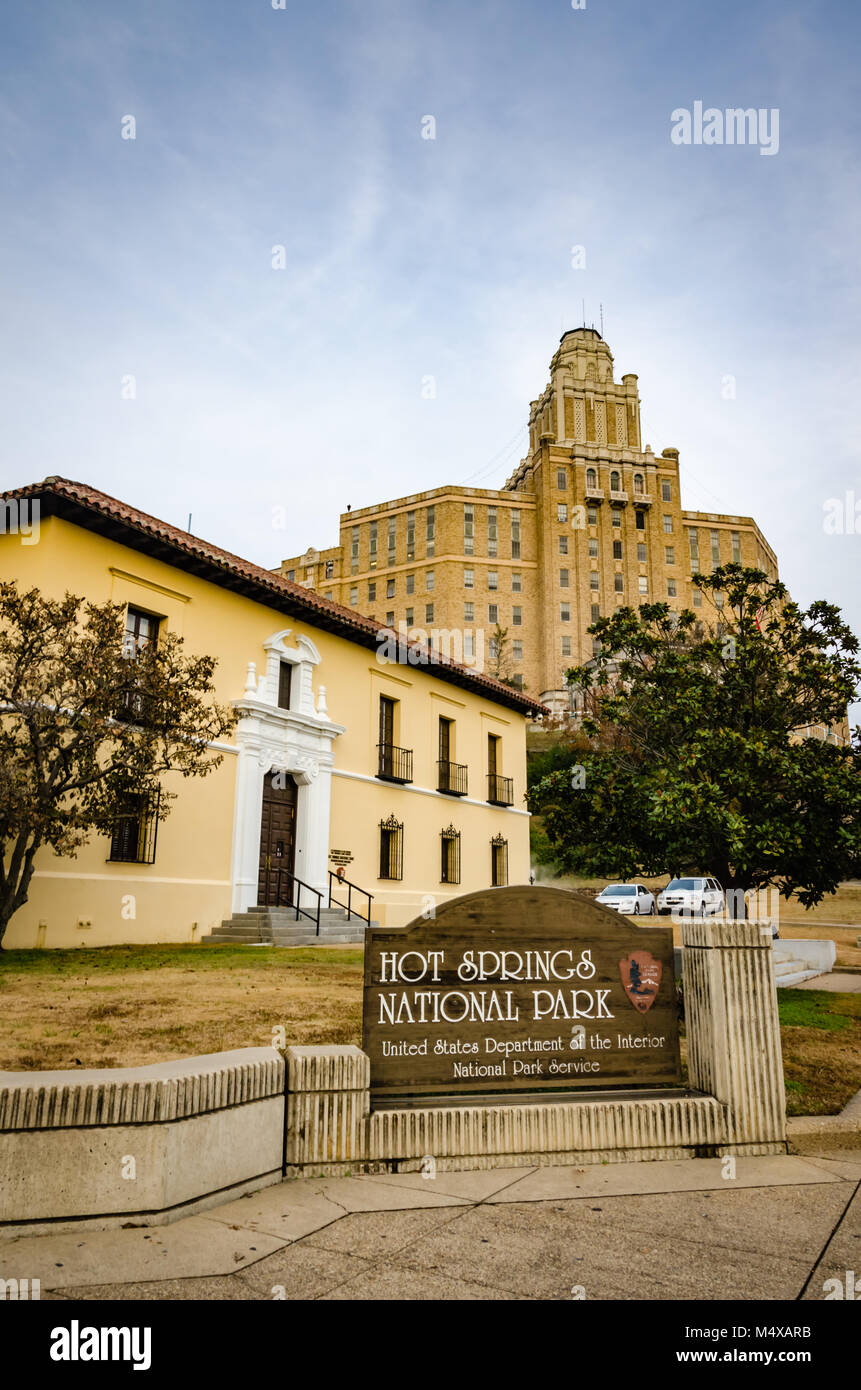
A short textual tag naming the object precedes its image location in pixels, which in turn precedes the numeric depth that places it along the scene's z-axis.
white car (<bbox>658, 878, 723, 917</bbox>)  25.77
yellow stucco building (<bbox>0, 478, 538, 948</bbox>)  15.47
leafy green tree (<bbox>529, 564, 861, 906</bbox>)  10.98
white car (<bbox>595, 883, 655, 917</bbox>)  29.95
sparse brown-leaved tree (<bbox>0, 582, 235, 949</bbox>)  12.24
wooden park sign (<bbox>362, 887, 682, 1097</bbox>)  5.15
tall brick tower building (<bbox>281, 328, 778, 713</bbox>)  75.50
